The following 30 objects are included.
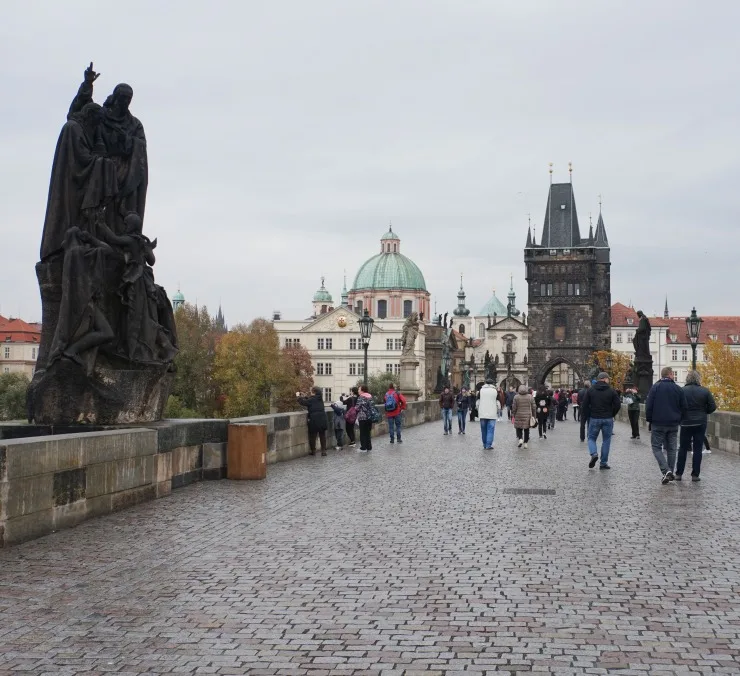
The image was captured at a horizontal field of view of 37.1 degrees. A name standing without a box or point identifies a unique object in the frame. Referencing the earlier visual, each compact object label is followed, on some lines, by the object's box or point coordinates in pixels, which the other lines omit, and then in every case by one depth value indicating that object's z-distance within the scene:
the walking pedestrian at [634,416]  30.19
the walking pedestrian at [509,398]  47.75
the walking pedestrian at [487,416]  24.17
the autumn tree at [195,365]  82.56
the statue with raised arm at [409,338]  47.01
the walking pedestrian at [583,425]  26.13
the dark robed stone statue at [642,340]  38.56
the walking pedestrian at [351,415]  23.86
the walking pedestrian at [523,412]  24.67
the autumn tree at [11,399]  61.88
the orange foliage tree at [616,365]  98.17
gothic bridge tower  124.62
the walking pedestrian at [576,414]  54.21
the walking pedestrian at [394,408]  26.81
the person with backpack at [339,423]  23.34
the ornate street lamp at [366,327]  35.67
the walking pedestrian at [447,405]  32.50
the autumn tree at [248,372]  87.44
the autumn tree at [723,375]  74.94
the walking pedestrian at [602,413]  17.78
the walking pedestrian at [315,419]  20.61
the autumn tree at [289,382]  93.38
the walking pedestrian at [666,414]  15.12
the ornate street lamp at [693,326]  34.31
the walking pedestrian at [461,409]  34.16
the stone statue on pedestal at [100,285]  11.68
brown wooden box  14.88
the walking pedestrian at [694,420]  15.35
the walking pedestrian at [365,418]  22.95
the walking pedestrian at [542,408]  31.61
